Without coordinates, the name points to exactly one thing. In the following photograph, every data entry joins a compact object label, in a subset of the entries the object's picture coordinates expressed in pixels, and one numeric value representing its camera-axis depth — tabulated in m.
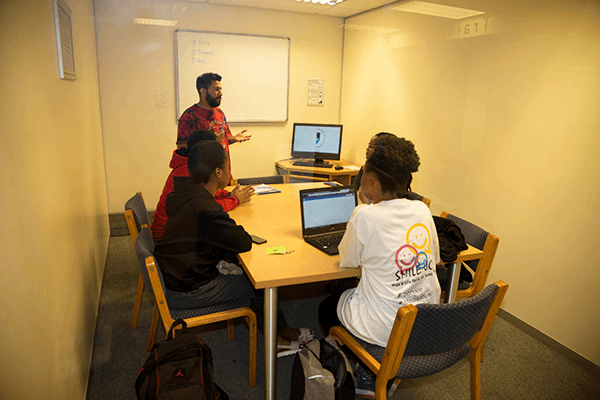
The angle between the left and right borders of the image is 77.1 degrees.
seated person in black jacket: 1.83
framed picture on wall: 1.88
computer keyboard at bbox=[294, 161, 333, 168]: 4.12
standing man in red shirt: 3.39
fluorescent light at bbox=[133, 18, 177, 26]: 3.86
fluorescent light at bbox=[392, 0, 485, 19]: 3.08
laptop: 2.10
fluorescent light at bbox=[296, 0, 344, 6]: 3.97
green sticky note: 1.92
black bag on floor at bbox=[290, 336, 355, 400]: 1.63
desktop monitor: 4.24
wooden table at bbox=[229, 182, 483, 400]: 1.69
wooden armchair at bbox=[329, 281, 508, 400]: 1.33
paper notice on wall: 4.57
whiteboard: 4.02
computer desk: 3.95
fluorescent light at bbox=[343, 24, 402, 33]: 3.97
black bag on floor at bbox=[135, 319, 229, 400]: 1.45
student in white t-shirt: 1.50
